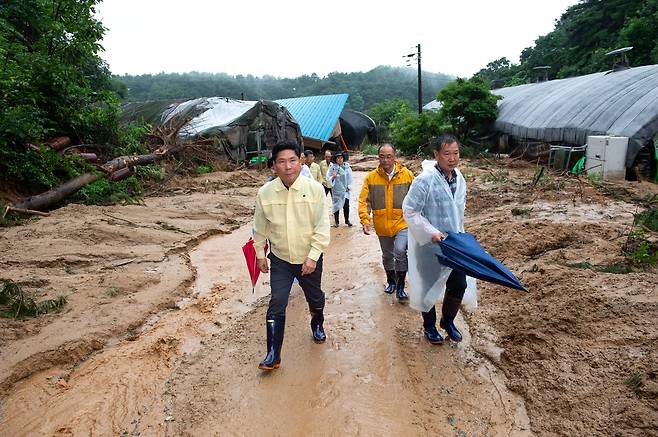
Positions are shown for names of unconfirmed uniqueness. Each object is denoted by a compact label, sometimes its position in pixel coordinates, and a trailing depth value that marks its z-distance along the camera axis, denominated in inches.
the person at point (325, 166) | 359.7
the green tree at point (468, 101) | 696.4
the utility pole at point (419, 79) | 1047.6
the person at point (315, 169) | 322.7
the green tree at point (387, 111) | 1387.8
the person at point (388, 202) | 171.0
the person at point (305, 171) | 232.9
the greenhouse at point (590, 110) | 396.2
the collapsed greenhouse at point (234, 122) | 643.5
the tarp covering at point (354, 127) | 1131.3
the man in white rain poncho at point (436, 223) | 134.0
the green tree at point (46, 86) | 316.8
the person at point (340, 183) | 328.2
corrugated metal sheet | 935.3
